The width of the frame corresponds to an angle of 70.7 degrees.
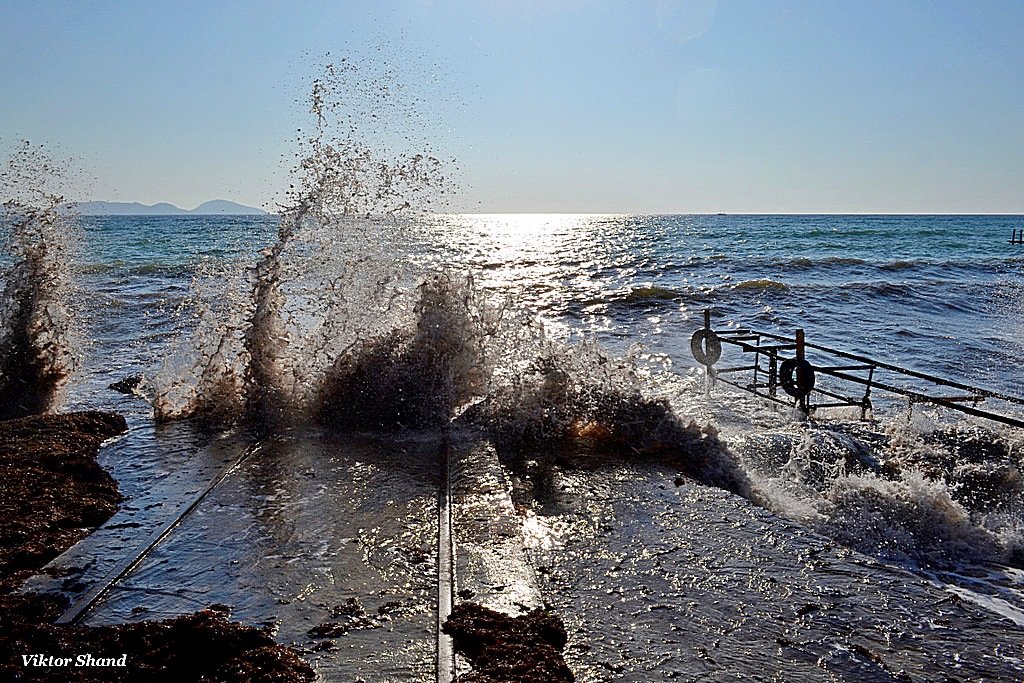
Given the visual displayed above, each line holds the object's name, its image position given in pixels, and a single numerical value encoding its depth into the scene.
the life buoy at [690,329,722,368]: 10.59
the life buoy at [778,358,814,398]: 8.63
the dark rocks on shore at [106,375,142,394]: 8.34
